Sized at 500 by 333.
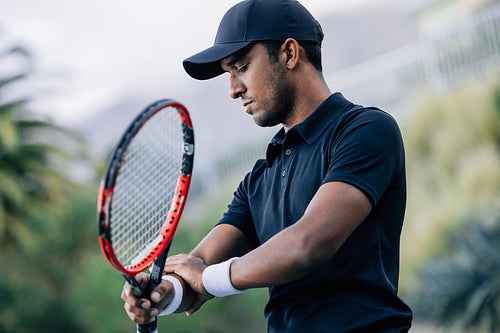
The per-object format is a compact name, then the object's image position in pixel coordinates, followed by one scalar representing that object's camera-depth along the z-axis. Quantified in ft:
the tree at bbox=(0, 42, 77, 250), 36.99
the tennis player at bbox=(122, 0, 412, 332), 7.48
